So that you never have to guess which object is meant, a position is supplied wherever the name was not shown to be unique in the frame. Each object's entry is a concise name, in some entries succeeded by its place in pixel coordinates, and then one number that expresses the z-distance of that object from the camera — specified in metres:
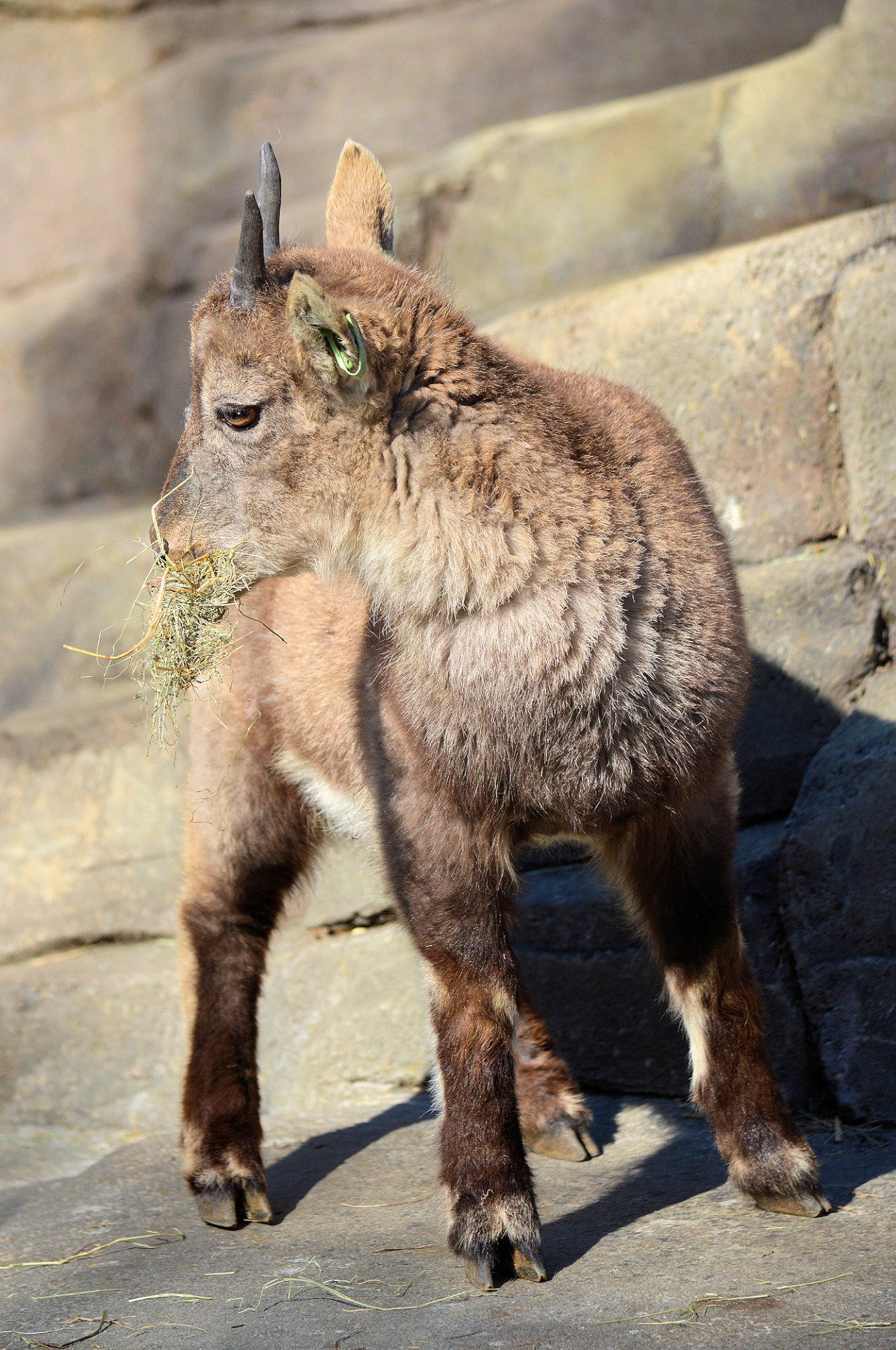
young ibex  5.23
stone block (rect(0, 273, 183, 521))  14.30
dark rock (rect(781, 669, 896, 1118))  6.57
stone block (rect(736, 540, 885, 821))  7.69
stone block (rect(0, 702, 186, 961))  9.48
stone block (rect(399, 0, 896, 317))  9.27
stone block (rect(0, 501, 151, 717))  11.99
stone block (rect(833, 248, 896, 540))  7.78
